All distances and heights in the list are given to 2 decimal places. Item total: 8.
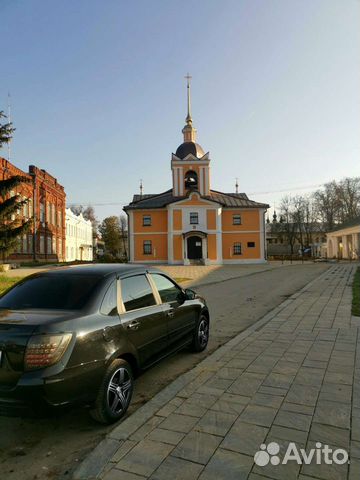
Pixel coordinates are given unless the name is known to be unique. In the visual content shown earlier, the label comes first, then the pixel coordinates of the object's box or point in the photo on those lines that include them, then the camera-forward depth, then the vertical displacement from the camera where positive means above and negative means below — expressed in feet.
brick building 131.13 +18.67
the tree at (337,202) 208.64 +31.06
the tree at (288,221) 234.79 +21.55
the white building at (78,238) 197.11 +10.94
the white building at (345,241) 136.87 +4.84
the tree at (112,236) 210.79 +11.58
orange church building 133.28 +12.17
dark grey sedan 9.64 -2.58
